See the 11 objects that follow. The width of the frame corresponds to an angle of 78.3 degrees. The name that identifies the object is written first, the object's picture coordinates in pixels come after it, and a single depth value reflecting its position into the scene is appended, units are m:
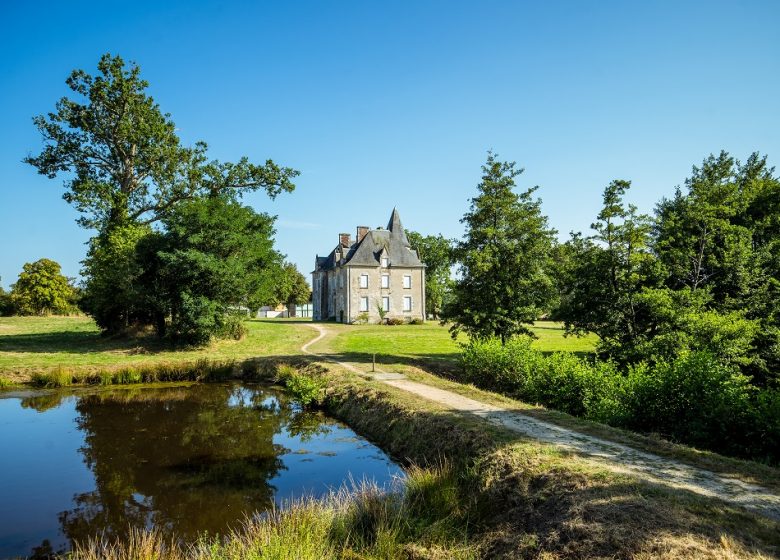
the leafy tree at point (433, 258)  66.81
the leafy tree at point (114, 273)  26.75
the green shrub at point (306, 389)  16.12
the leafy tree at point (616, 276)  15.93
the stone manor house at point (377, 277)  50.97
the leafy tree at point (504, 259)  18.98
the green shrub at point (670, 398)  8.60
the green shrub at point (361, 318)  50.31
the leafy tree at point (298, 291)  82.75
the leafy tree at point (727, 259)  17.73
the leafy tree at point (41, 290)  60.50
